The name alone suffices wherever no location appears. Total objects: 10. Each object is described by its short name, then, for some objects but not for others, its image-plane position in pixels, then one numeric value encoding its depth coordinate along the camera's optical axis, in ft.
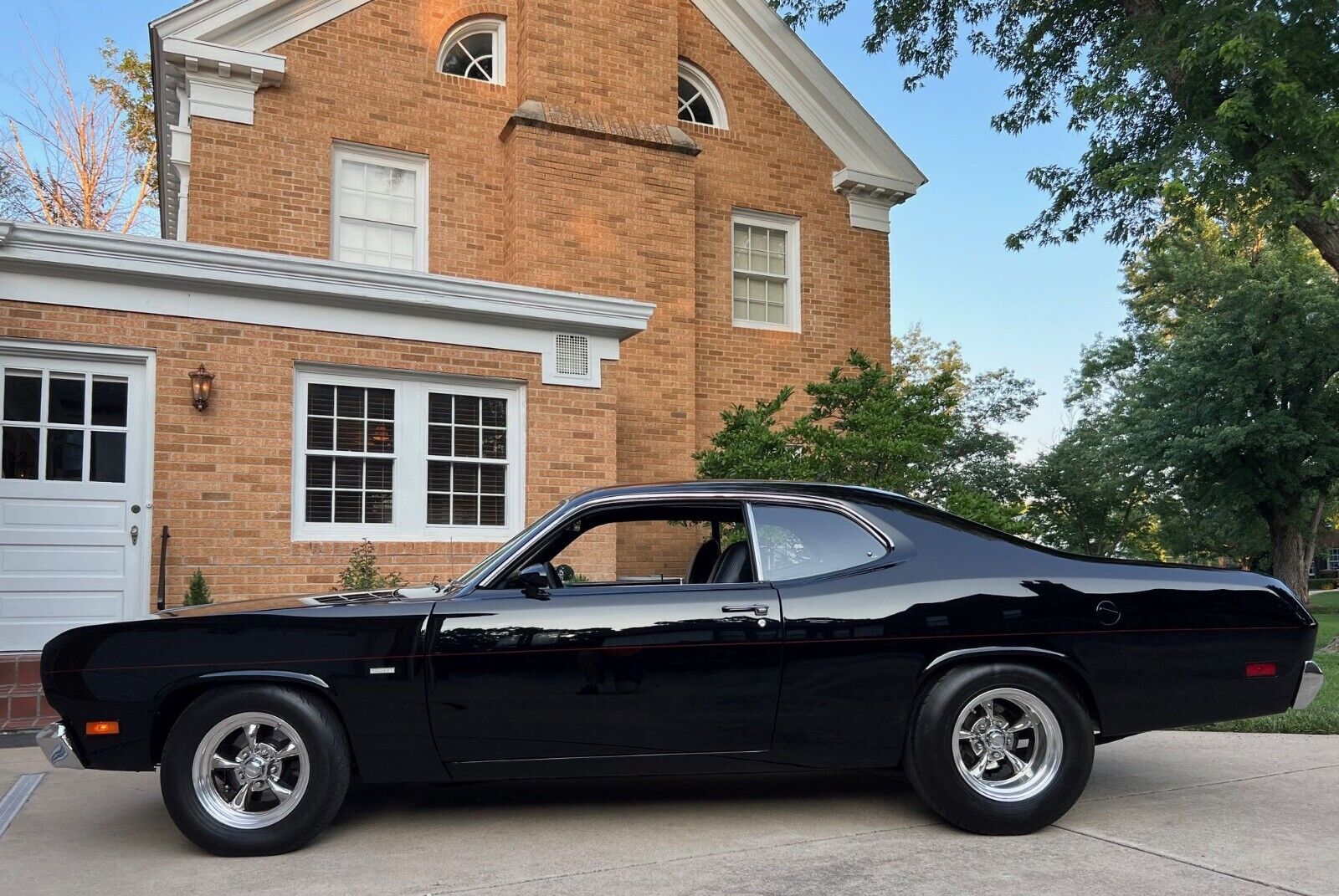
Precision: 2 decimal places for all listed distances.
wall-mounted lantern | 30.53
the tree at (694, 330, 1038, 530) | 31.83
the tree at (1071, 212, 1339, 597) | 69.15
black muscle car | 14.69
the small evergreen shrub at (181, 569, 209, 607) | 29.48
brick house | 29.99
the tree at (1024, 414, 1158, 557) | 93.30
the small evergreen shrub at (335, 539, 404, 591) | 31.86
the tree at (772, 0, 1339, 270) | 37.60
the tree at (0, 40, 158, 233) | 102.01
